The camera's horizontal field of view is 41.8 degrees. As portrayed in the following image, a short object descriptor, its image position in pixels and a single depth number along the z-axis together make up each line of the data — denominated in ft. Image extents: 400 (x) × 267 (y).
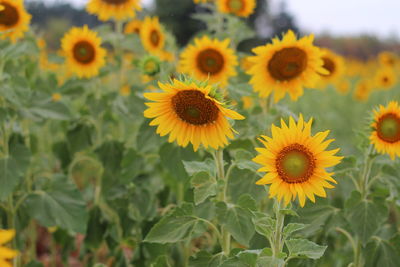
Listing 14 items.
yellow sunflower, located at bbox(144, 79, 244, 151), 4.74
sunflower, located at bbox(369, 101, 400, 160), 5.52
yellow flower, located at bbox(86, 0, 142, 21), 9.56
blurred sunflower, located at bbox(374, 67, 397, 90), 18.22
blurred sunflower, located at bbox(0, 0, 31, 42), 7.75
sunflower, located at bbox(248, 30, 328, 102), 6.66
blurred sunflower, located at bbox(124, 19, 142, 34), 11.25
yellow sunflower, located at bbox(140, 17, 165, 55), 9.48
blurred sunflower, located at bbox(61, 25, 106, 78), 8.74
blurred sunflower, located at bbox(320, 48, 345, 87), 12.37
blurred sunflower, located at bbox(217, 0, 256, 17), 9.64
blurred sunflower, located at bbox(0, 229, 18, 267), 2.70
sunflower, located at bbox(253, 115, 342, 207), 4.37
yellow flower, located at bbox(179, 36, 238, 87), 7.55
